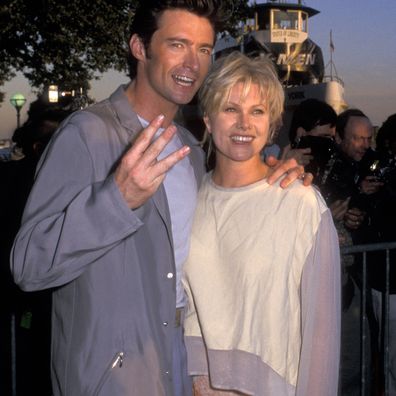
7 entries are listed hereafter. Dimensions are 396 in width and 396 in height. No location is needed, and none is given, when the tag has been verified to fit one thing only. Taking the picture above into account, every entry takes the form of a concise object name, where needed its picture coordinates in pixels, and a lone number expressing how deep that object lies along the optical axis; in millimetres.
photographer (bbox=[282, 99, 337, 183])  4309
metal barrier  3424
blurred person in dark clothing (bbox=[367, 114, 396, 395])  4027
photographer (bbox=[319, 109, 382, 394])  4094
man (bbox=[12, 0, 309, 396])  1821
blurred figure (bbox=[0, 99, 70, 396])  3502
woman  2311
